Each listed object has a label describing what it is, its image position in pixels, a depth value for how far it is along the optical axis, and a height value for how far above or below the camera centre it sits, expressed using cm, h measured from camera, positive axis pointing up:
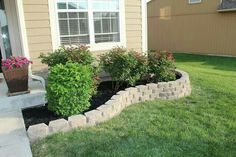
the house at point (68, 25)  533 +18
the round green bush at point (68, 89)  369 -85
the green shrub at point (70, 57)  490 -48
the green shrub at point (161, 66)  534 -78
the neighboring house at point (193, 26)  1359 +22
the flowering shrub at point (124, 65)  504 -70
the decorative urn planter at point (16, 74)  435 -71
